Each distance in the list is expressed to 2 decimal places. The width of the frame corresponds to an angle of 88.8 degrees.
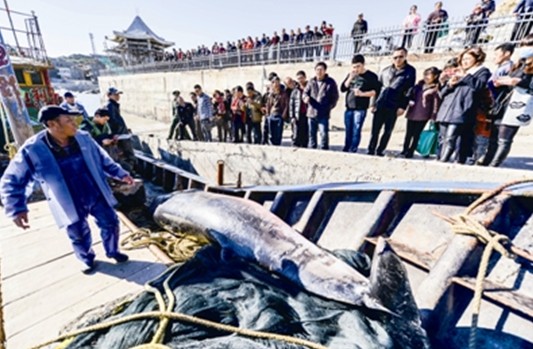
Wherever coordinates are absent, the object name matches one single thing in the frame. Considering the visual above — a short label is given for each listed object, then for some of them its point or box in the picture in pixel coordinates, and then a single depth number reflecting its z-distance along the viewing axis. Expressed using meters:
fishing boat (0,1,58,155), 11.05
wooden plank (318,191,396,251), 2.77
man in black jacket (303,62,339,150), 5.82
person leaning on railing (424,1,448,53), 8.30
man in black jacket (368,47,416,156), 4.77
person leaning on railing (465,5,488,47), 7.54
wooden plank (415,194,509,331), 1.96
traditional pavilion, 37.75
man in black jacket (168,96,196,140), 10.00
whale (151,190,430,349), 1.71
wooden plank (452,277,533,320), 1.71
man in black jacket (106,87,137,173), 7.15
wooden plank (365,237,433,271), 2.27
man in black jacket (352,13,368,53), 10.12
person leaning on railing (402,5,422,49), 8.85
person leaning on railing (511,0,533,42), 7.07
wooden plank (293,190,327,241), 3.32
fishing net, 1.70
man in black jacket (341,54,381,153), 5.20
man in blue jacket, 2.52
